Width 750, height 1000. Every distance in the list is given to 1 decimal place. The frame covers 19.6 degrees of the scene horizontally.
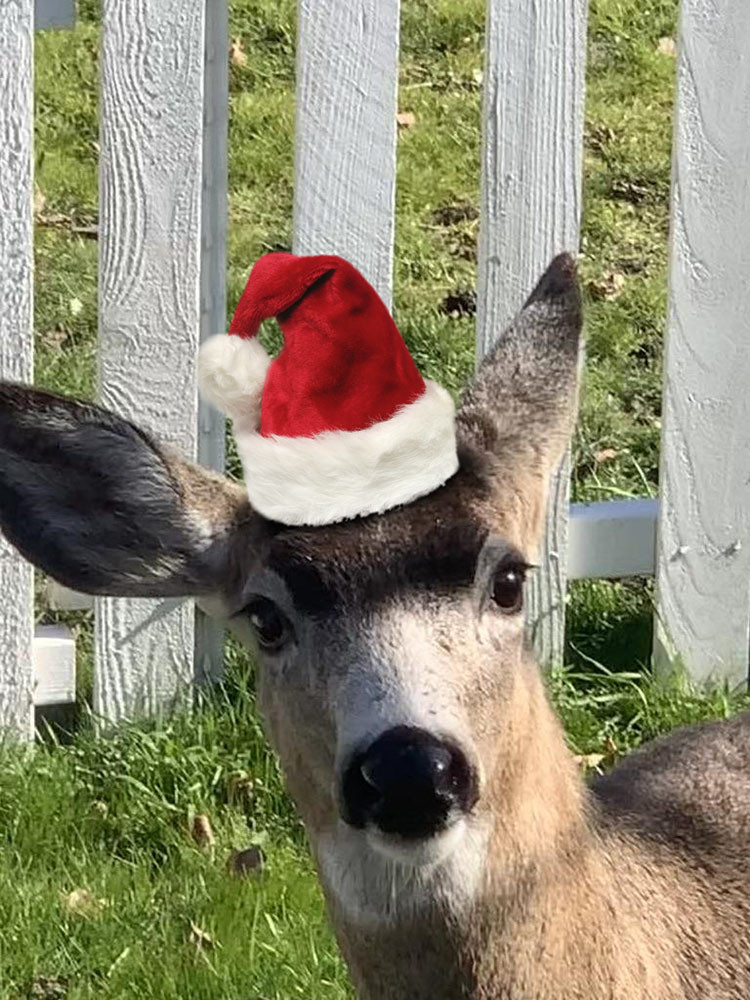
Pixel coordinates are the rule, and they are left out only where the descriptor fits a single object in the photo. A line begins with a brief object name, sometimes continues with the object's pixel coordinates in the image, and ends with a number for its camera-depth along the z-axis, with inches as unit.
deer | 98.8
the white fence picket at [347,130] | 168.2
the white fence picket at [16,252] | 164.2
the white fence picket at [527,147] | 171.0
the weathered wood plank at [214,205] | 173.2
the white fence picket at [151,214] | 166.2
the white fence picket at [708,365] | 175.2
